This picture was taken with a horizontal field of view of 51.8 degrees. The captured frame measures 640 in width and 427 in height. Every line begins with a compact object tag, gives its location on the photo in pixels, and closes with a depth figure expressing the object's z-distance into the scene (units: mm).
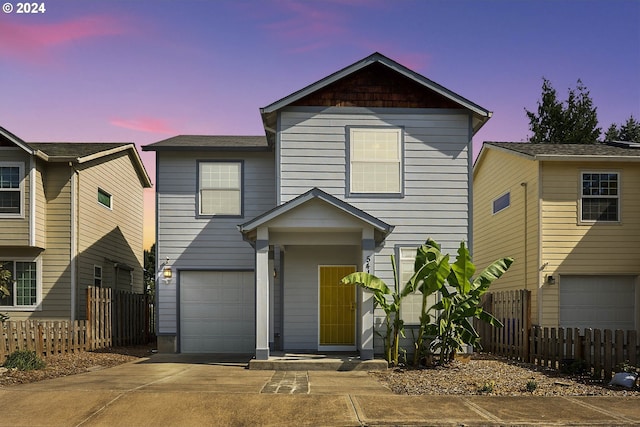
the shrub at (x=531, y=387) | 11148
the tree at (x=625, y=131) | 41219
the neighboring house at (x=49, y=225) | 17984
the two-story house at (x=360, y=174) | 16016
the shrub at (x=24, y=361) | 13227
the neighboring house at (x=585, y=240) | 18812
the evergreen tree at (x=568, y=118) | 37031
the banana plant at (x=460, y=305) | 13953
